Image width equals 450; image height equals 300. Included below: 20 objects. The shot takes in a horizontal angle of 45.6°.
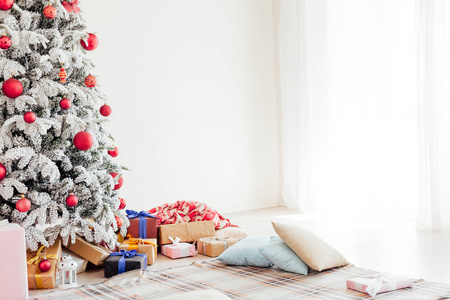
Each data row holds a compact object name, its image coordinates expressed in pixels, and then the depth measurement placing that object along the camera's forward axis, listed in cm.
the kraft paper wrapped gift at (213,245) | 343
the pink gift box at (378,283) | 248
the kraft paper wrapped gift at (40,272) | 283
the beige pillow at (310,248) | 284
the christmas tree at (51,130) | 290
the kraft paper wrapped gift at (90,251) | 315
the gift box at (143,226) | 361
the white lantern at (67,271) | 284
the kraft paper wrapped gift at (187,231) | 368
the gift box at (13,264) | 254
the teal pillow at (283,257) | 287
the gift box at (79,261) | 313
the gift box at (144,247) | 329
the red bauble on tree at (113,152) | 349
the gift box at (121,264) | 300
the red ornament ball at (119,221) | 332
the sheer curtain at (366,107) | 429
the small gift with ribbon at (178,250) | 346
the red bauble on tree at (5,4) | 291
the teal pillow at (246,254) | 303
